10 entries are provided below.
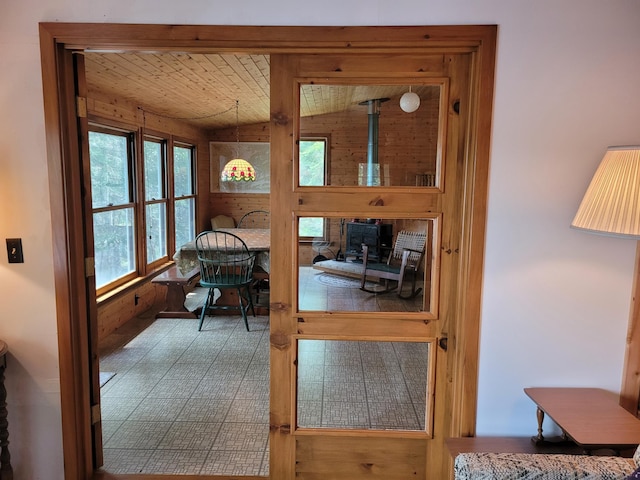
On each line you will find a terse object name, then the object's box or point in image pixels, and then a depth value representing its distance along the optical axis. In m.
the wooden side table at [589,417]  1.48
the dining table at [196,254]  4.45
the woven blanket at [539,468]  1.29
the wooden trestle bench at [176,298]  4.66
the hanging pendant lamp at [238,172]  5.45
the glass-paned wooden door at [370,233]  1.81
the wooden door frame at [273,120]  1.71
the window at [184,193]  6.06
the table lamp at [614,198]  1.36
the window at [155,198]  5.07
